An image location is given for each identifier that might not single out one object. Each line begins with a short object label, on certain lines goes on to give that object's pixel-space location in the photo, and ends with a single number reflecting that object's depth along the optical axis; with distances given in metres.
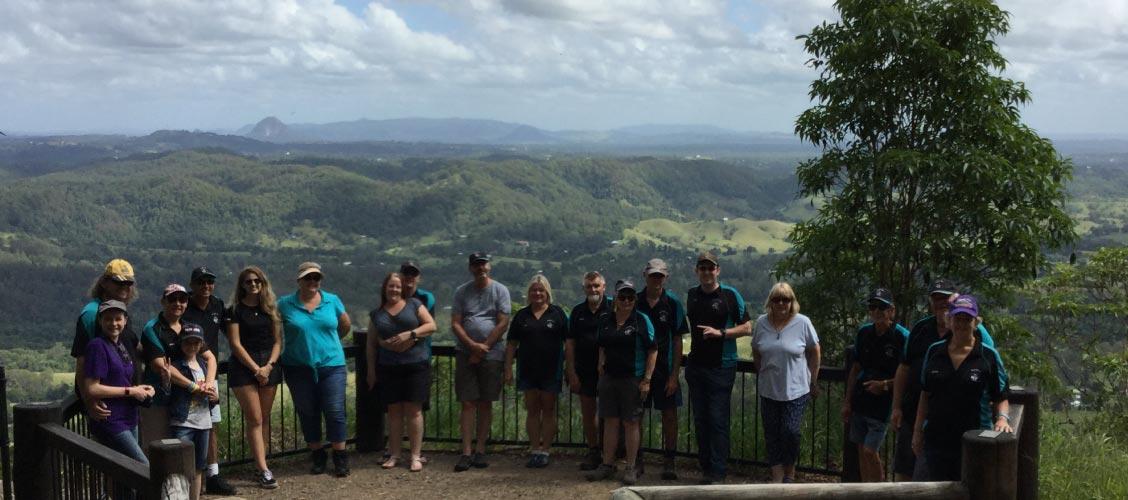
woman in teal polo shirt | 6.64
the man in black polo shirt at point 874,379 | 5.75
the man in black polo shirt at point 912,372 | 5.19
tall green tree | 8.98
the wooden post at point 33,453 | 4.60
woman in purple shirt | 4.99
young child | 5.73
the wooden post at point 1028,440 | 4.79
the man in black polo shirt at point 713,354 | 6.45
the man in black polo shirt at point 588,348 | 6.62
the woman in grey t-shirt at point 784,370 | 6.17
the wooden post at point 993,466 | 3.69
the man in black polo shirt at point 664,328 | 6.53
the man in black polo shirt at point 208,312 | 6.03
